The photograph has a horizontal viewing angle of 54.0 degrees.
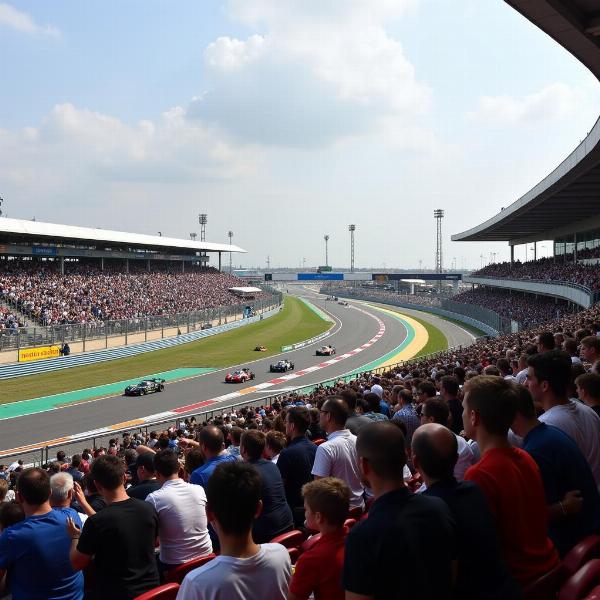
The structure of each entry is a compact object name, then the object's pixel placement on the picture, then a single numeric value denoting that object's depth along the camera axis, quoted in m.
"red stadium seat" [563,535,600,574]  3.44
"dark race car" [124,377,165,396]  32.00
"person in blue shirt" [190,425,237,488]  5.63
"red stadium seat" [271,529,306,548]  4.41
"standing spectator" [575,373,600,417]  5.43
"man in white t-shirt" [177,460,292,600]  2.84
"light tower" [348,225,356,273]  190.25
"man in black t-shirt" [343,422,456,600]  2.69
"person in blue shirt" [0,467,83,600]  4.27
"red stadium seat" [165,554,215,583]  4.50
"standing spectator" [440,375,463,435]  7.95
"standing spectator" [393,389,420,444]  7.83
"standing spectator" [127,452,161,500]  5.27
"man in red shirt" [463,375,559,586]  3.28
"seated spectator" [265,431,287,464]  6.71
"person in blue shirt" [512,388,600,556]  3.75
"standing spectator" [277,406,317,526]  5.76
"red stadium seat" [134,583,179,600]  3.59
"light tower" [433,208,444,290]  145.88
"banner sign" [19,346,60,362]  36.06
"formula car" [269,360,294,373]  40.56
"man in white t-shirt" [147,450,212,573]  4.70
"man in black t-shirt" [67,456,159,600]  4.08
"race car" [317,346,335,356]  48.81
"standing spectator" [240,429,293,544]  5.08
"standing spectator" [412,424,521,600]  2.99
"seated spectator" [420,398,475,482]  5.93
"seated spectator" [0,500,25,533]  4.90
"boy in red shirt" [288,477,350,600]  3.16
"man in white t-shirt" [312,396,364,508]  5.33
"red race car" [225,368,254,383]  36.28
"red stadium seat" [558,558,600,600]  3.12
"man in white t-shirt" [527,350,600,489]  4.61
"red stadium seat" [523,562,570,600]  3.21
